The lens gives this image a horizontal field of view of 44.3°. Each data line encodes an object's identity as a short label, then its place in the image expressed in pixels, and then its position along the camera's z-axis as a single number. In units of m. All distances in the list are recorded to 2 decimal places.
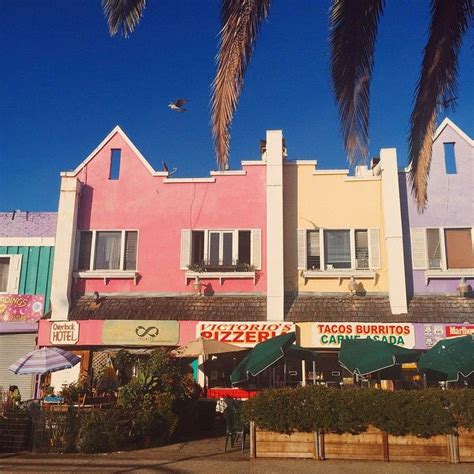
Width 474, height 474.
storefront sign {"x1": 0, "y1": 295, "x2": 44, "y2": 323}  18.59
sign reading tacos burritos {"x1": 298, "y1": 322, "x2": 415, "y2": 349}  16.59
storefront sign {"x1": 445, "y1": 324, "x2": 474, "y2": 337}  16.39
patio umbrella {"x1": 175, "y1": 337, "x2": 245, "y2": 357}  15.29
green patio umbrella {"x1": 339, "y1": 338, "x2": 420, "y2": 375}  11.61
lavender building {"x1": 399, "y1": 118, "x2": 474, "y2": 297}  17.83
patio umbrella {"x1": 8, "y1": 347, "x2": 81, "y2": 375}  14.05
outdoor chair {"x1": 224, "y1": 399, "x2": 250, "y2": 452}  11.49
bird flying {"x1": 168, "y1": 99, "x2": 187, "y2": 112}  12.84
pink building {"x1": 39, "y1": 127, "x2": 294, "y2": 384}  17.23
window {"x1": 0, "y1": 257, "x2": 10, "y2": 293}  19.12
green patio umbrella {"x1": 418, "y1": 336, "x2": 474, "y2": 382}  11.63
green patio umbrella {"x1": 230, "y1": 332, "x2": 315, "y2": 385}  11.90
